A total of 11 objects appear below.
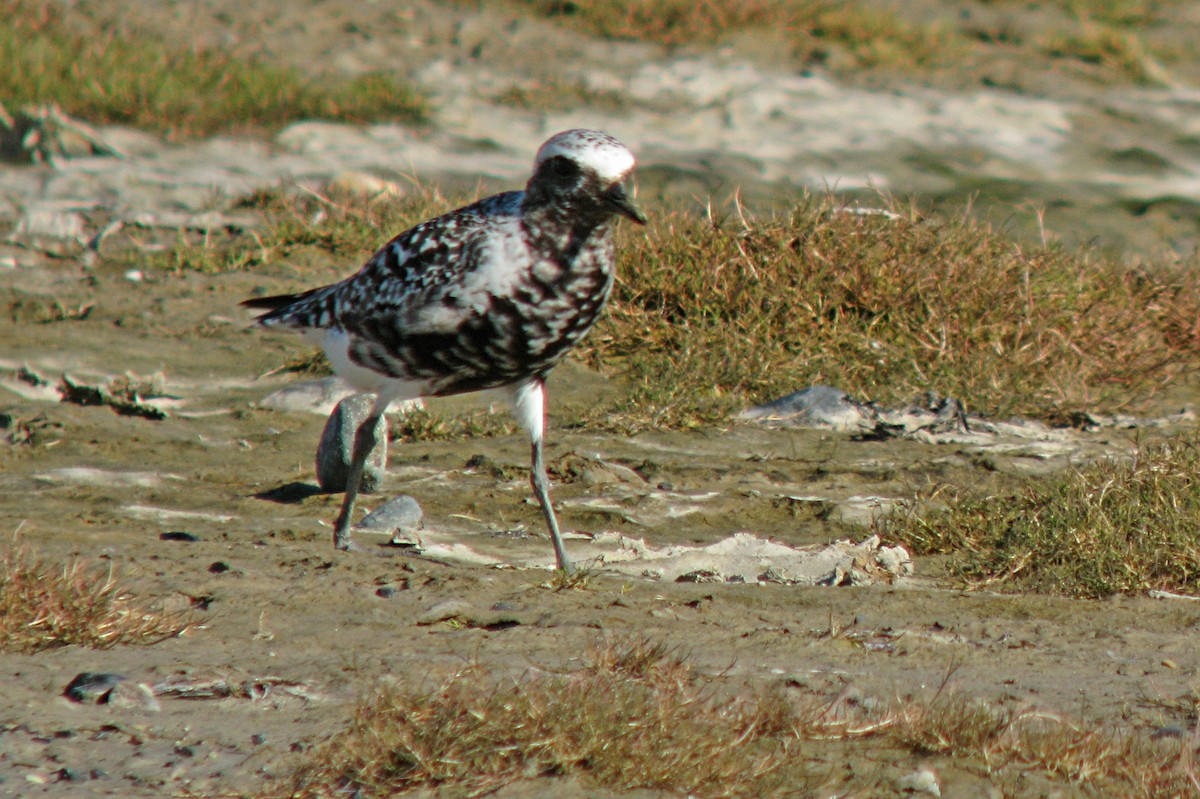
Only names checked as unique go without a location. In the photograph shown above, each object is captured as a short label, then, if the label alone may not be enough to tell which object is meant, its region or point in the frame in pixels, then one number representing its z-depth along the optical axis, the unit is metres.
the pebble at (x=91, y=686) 7.77
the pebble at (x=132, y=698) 7.72
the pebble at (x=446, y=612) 9.26
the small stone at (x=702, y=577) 10.80
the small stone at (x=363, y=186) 18.34
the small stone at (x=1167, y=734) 7.84
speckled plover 10.37
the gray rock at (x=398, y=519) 11.31
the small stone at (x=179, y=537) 10.62
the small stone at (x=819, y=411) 13.98
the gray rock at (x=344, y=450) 11.94
